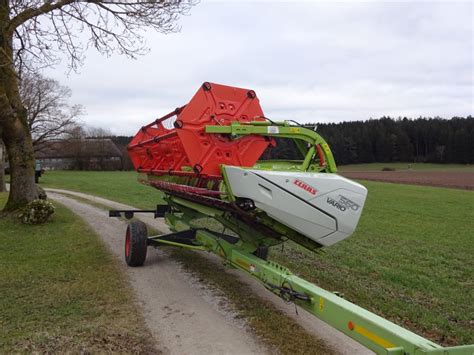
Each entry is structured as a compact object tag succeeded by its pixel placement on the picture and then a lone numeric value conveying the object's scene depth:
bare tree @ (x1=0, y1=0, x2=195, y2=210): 11.66
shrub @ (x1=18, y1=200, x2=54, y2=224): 11.70
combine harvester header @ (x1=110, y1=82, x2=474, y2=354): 3.85
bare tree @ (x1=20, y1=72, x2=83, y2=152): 47.31
